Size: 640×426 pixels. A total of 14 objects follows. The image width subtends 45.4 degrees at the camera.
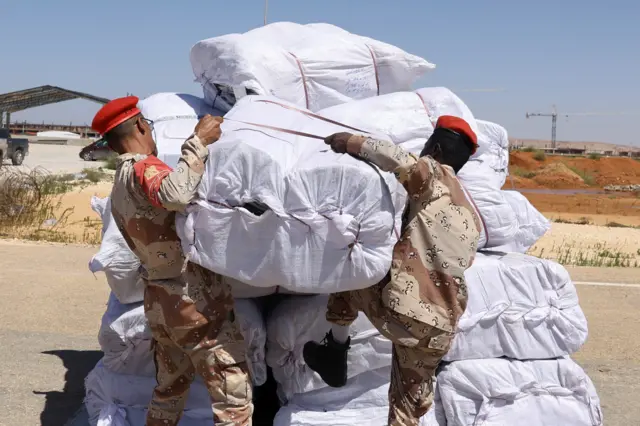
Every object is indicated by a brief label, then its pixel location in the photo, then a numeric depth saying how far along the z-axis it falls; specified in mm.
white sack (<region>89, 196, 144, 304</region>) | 3271
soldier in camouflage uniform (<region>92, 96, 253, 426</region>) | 2668
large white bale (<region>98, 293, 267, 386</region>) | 3291
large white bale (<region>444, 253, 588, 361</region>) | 3289
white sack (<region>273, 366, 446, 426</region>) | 3189
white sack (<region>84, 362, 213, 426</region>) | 3252
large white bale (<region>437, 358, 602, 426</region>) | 3250
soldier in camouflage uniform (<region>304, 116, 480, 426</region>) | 2613
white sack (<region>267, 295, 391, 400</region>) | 3139
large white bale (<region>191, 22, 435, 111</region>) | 3613
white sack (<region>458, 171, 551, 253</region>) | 3520
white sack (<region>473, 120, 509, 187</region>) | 3756
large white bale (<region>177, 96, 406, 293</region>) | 2520
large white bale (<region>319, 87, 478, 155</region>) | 3369
